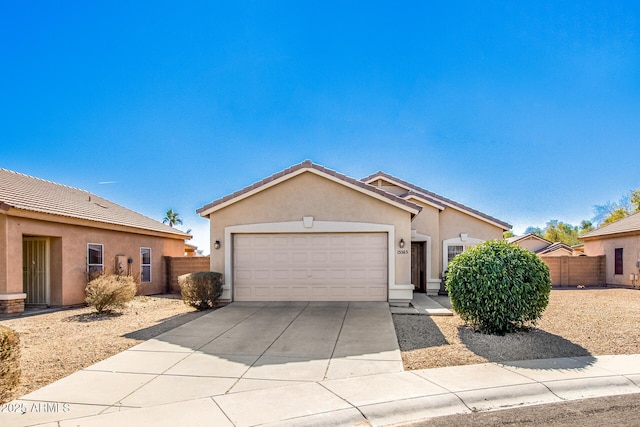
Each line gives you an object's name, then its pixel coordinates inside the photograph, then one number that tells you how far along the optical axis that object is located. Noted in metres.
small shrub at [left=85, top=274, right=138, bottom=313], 11.45
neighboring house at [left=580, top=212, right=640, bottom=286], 19.50
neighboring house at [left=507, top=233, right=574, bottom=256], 34.82
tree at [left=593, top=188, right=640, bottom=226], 37.78
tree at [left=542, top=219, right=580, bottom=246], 60.41
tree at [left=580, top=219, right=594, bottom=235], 64.93
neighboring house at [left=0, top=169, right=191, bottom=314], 11.62
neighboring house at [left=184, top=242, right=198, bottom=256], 29.12
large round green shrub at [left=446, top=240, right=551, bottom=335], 7.90
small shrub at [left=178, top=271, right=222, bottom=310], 11.94
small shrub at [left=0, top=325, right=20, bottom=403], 4.55
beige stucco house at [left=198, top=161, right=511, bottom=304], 12.63
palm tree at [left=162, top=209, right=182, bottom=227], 58.88
